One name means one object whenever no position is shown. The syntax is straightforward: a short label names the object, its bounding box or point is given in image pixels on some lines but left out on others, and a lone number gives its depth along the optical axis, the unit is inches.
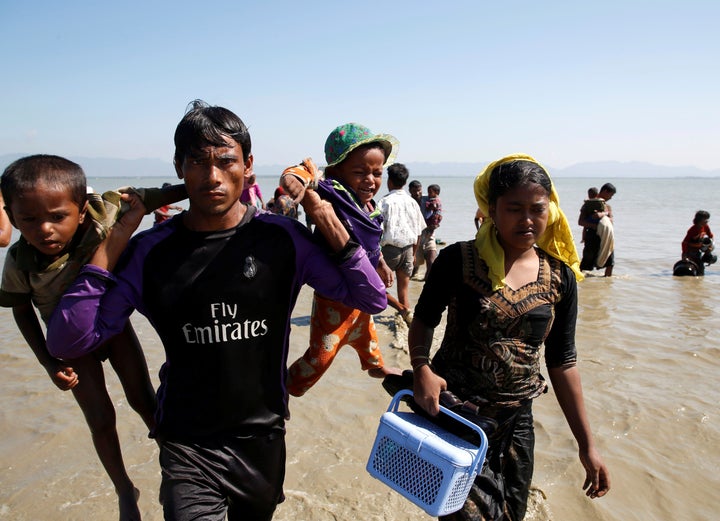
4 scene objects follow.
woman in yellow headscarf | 85.5
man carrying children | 74.5
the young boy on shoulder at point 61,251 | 72.9
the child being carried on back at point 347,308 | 119.6
